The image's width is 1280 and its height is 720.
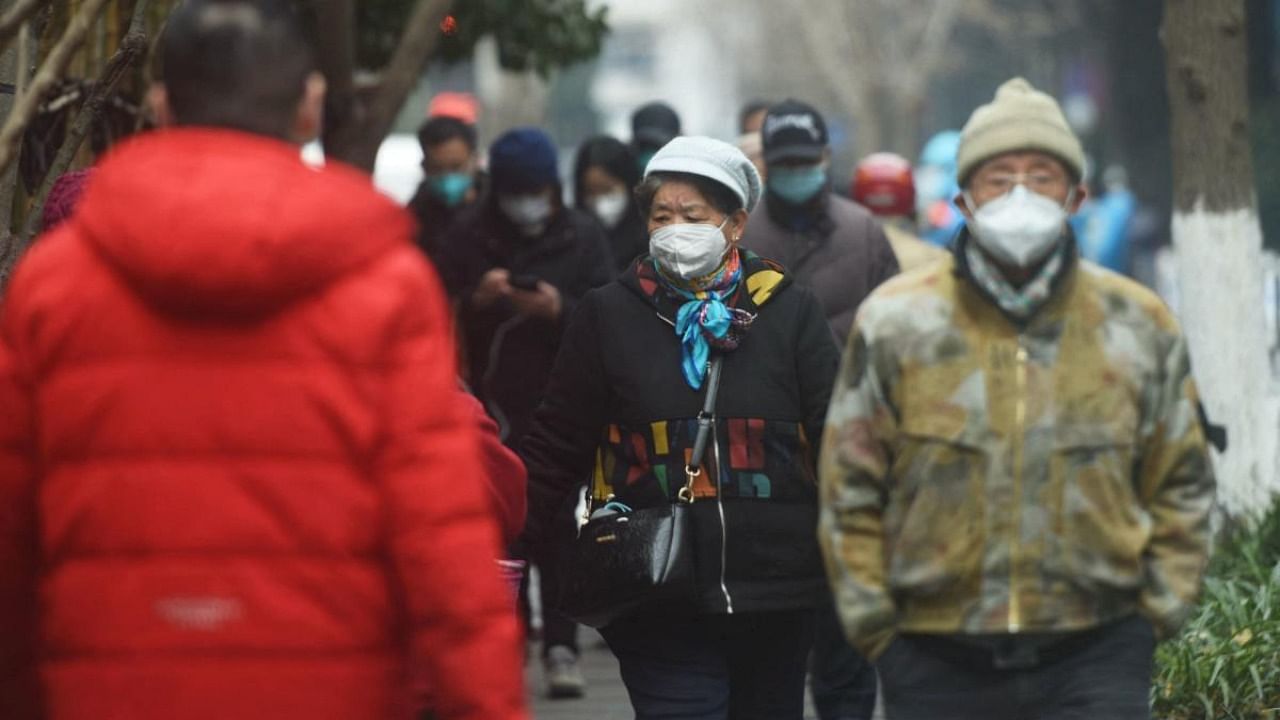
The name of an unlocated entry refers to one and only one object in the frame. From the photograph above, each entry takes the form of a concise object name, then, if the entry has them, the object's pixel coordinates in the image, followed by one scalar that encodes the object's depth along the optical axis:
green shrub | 14.17
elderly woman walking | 10.73
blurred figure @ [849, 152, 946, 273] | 22.28
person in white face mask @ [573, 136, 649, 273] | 21.25
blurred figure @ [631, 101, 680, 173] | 21.91
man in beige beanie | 8.66
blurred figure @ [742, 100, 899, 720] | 16.59
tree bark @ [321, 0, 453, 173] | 20.97
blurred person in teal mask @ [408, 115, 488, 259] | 21.00
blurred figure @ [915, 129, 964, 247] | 28.49
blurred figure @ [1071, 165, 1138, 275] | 37.76
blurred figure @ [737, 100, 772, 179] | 19.02
